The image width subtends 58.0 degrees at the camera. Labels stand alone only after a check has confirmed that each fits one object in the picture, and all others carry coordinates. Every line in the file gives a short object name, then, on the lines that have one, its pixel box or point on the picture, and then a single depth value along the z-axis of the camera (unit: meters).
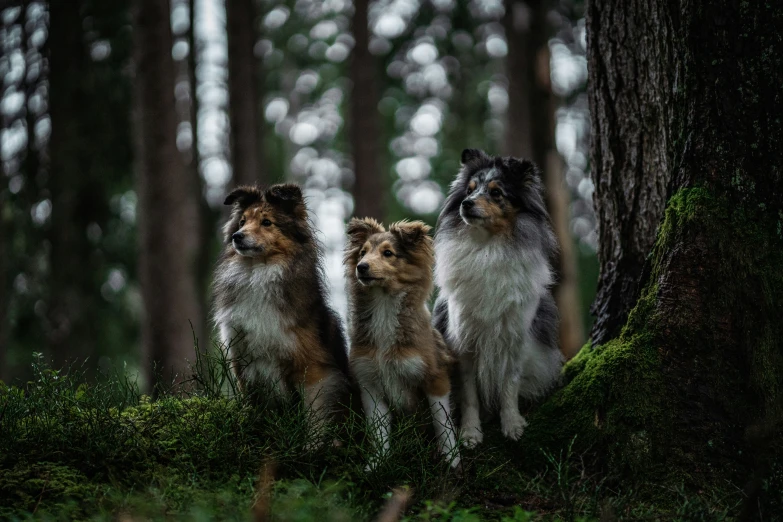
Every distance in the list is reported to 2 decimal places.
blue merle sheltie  5.74
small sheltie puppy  5.32
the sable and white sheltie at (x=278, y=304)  5.31
